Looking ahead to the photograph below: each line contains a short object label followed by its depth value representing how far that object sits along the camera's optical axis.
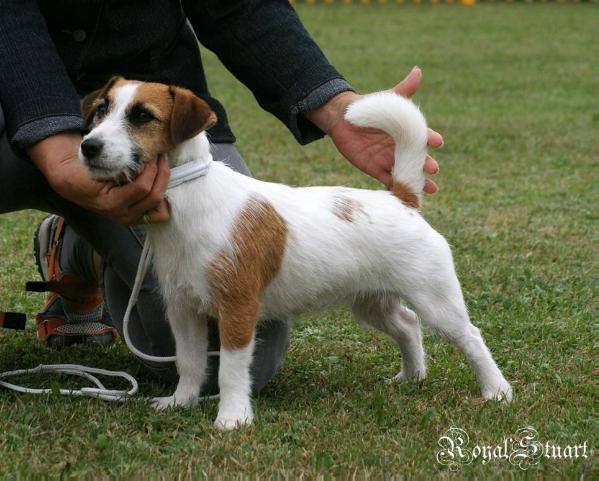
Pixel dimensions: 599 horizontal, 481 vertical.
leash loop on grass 3.28
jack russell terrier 2.87
